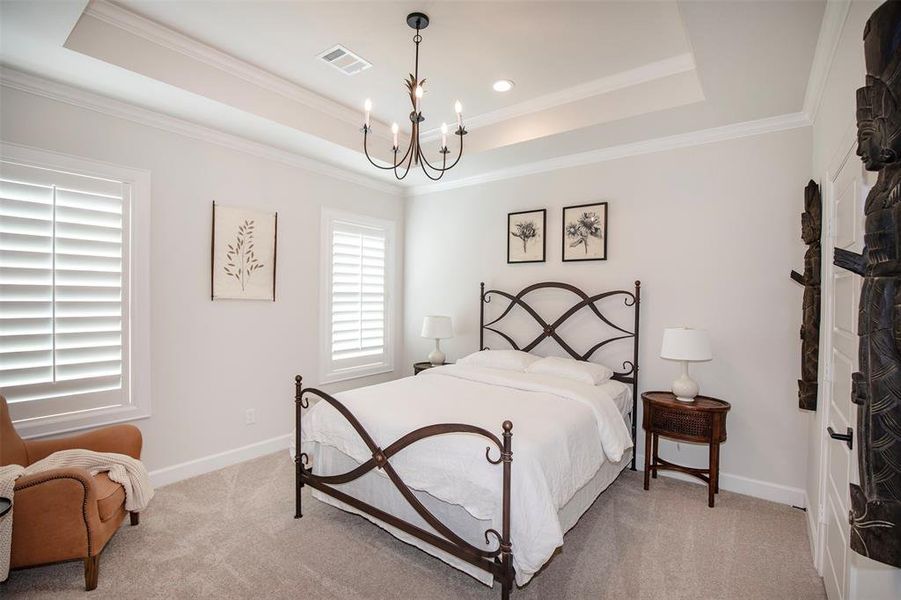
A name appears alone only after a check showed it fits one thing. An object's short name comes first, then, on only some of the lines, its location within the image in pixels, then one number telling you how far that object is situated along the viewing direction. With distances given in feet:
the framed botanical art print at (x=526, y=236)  14.47
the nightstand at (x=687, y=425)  10.18
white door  5.88
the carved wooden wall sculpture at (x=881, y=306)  3.12
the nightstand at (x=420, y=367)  15.79
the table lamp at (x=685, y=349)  10.36
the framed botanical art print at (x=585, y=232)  13.24
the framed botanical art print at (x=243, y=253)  12.16
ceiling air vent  9.68
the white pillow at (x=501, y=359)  12.87
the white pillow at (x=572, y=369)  11.51
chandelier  7.84
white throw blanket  7.84
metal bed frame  6.56
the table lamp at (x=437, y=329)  15.49
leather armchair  6.86
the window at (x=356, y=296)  15.21
